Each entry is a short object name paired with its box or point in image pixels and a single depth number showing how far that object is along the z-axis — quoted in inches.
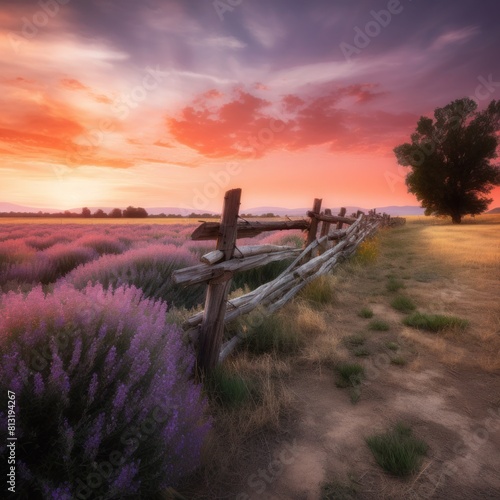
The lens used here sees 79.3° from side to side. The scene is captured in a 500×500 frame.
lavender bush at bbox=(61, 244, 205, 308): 196.9
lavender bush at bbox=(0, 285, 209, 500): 51.6
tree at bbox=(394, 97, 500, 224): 1279.5
